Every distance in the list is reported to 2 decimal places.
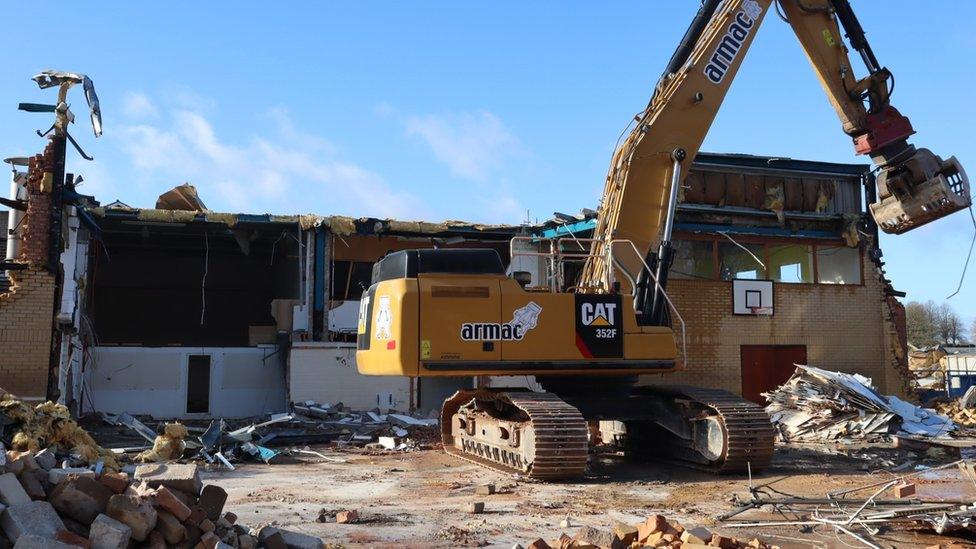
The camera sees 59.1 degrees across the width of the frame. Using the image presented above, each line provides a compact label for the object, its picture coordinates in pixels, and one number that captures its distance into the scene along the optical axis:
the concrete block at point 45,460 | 6.58
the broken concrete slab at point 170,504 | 5.68
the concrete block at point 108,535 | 5.23
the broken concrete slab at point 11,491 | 5.52
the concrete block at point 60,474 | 6.10
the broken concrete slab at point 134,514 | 5.45
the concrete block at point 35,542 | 4.86
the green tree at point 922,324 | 59.01
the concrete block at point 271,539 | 5.94
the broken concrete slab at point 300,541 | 5.95
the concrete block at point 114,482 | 5.81
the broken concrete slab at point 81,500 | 5.70
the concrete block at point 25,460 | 6.08
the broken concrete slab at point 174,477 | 6.16
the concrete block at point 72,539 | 5.17
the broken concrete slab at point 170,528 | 5.61
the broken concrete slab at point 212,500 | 6.27
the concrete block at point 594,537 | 6.03
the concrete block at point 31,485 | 5.83
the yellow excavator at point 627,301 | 10.12
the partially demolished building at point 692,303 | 18.55
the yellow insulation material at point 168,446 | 11.74
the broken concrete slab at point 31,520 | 5.19
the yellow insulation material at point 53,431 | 10.85
